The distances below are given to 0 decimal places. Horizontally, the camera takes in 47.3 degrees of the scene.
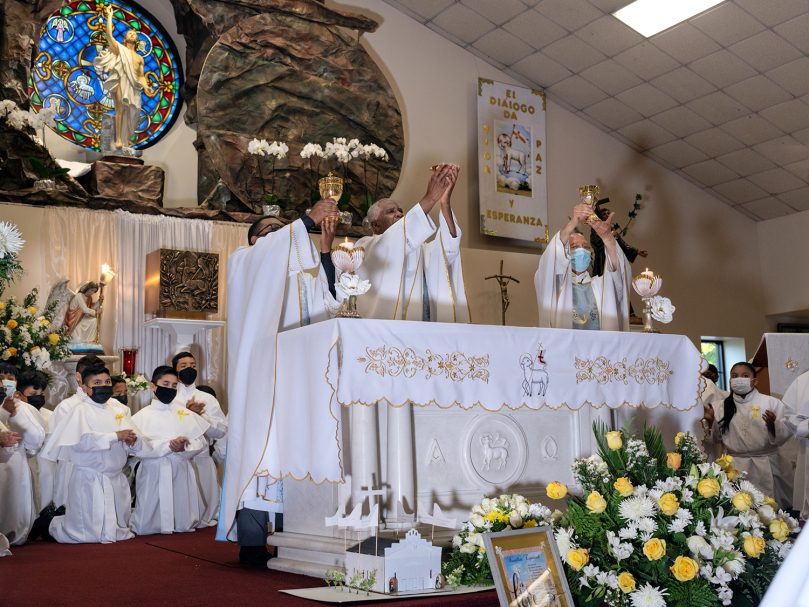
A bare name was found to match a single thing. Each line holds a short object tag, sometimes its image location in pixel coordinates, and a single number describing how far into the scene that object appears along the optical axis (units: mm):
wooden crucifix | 13547
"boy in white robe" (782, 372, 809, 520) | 7996
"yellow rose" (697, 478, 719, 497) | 3764
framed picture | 3689
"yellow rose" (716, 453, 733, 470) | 4273
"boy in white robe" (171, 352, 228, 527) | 9172
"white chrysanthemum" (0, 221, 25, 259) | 4812
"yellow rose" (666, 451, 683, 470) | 3982
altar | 4805
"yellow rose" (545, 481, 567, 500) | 3996
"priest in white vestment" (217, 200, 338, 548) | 5277
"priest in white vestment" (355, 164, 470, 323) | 5914
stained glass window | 12930
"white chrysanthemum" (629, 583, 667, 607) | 3559
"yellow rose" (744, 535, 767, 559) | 3657
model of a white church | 4398
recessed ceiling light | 11961
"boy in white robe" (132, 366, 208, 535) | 8469
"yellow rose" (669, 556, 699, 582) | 3549
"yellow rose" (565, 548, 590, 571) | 3754
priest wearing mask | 6664
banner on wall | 14055
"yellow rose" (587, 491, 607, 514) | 3848
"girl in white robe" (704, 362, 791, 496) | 8812
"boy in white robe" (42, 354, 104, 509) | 8273
